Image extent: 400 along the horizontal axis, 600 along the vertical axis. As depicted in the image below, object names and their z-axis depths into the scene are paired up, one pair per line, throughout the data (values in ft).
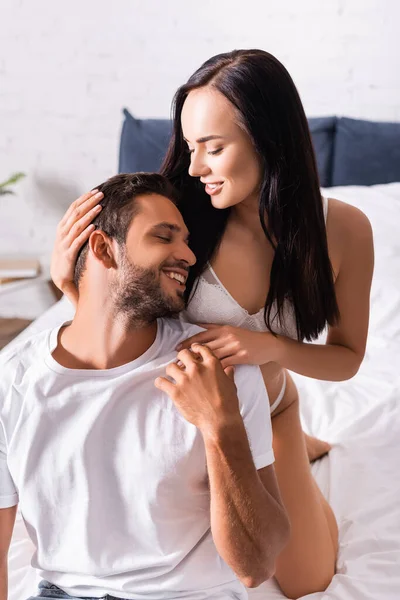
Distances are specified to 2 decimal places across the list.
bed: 4.74
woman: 4.49
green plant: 9.81
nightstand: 10.51
